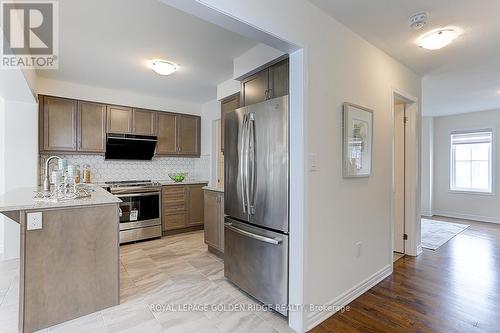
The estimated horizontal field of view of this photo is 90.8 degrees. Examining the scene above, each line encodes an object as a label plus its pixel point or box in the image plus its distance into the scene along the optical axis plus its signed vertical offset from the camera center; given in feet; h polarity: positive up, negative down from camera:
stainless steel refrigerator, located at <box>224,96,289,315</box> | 6.66 -1.02
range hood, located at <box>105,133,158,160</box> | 14.02 +1.12
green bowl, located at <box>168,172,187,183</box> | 16.08 -0.75
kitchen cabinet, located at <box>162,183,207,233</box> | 14.73 -2.56
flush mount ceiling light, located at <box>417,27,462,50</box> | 7.55 +4.06
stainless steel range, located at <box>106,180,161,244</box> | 13.14 -2.41
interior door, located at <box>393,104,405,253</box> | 11.75 -0.48
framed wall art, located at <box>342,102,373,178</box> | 7.50 +0.82
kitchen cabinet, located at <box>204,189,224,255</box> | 11.10 -2.58
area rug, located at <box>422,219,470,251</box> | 13.48 -4.21
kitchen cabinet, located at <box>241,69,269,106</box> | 7.98 +2.67
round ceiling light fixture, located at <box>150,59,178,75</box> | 10.18 +4.17
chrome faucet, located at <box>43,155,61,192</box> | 7.96 -0.65
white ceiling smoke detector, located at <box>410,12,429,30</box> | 6.79 +4.15
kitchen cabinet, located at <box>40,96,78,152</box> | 12.39 +2.14
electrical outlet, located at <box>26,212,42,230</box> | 6.23 -1.43
